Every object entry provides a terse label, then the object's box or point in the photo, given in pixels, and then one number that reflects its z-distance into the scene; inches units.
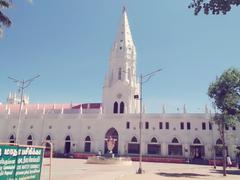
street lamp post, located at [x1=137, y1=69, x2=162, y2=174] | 824.5
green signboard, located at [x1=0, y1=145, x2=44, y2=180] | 269.7
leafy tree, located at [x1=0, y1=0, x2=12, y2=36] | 683.4
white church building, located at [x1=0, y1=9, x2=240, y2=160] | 1775.3
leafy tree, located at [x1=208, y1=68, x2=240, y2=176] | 1069.8
